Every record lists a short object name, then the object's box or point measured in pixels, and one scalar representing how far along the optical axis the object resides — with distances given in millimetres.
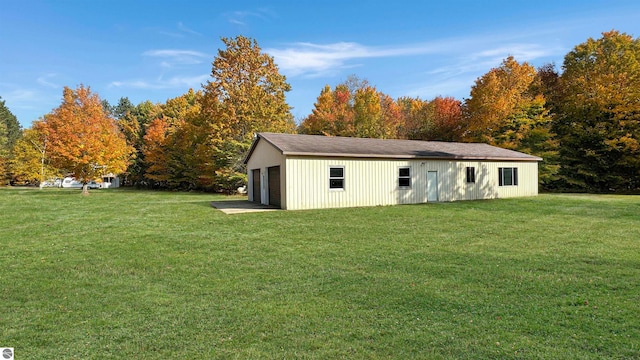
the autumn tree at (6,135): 45250
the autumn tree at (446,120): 34062
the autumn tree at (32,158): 42438
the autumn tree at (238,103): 28594
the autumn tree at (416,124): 37197
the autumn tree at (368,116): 34625
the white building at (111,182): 52259
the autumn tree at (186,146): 31453
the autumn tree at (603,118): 26062
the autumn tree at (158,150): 38562
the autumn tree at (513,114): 27922
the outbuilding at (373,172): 15711
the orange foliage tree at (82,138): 26688
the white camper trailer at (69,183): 53844
